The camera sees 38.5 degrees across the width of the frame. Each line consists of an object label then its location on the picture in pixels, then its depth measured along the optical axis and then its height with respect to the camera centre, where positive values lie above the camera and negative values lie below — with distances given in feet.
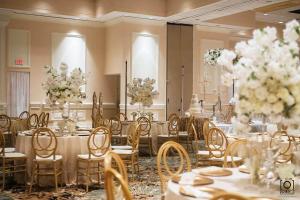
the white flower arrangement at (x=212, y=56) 34.04 +3.92
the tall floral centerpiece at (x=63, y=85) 22.38 +1.00
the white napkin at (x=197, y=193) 9.24 -1.92
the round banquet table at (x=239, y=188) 9.45 -1.92
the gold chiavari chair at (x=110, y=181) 8.15 -1.52
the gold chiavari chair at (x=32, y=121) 32.86 -1.52
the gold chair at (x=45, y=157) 20.25 -2.55
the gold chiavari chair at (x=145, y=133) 31.68 -2.14
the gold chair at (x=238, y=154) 9.33 -1.53
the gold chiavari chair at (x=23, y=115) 37.47 -1.00
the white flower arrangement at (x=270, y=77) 8.39 +0.57
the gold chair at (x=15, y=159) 20.90 -2.72
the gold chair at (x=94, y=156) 21.06 -2.58
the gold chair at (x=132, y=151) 23.25 -2.57
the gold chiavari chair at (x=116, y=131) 32.66 -2.06
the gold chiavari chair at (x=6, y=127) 31.86 -1.81
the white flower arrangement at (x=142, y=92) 32.99 +0.98
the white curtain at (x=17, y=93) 39.93 +1.04
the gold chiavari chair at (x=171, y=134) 33.43 -2.30
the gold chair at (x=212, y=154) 21.90 -2.58
